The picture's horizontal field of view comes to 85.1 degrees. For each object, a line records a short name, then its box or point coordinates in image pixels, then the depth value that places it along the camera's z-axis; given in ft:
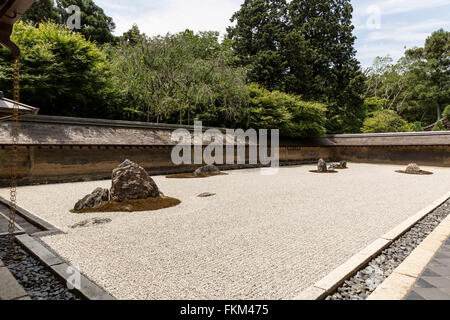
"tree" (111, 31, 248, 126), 44.11
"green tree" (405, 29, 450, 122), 109.81
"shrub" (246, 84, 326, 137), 60.80
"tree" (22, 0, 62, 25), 69.41
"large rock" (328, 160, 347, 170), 53.90
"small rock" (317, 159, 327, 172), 46.60
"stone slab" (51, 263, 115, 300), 7.38
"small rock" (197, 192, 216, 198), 23.66
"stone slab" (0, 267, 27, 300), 7.23
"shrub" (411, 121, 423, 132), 91.93
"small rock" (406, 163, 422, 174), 44.59
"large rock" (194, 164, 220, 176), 39.96
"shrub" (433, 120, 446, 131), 93.76
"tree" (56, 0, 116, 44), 79.00
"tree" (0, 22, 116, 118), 40.04
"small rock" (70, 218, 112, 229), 14.39
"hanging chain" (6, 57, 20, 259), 10.38
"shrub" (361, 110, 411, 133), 86.79
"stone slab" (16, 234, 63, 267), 9.59
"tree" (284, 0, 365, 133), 82.74
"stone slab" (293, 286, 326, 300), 7.38
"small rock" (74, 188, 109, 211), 18.02
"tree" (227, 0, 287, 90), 75.51
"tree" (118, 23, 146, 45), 85.27
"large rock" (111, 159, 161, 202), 19.24
